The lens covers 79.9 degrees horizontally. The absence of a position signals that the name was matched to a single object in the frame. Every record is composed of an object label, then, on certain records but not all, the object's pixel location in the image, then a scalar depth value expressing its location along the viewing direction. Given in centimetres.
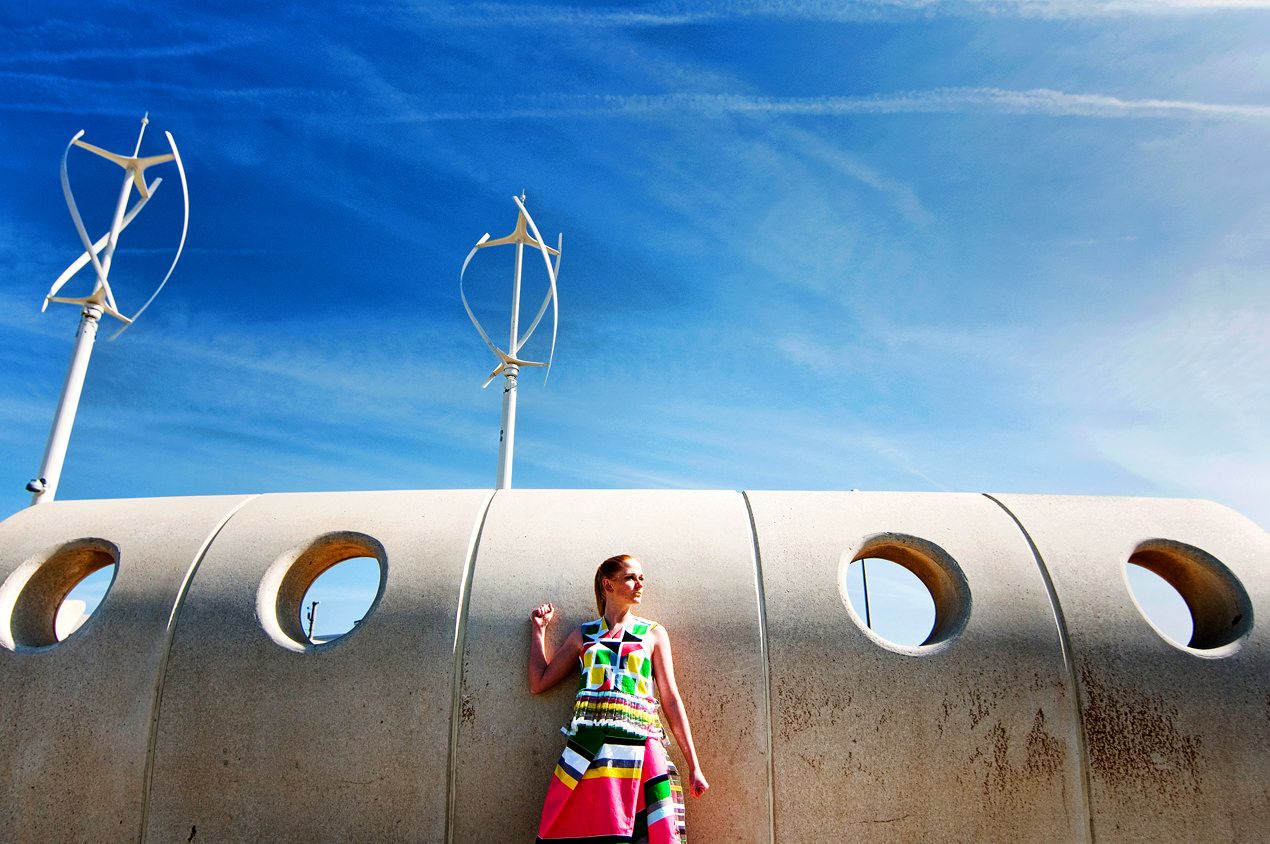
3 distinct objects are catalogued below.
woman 501
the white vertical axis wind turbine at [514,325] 2662
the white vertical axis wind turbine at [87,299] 1639
